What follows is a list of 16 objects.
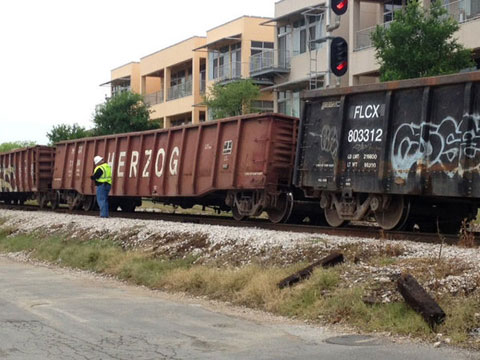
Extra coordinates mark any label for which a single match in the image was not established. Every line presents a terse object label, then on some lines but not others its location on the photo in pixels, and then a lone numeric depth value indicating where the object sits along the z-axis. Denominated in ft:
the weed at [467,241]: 35.09
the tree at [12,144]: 345.74
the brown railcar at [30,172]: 91.86
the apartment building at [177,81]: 179.73
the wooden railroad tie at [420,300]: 23.98
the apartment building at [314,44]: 98.63
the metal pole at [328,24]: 58.54
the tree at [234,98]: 125.39
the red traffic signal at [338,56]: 56.59
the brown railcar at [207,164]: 54.03
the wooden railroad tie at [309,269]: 30.81
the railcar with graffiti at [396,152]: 38.63
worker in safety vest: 66.54
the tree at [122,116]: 159.22
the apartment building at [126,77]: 218.59
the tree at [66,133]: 170.40
